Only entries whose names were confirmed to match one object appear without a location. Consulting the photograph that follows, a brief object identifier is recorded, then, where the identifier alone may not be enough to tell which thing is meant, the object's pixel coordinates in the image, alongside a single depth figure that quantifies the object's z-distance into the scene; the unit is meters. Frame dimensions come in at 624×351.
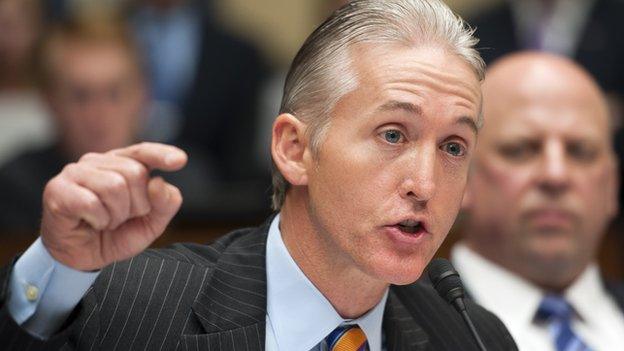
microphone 5.02
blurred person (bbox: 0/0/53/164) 11.19
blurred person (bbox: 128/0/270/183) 11.55
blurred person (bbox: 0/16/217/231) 9.79
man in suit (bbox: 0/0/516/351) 4.95
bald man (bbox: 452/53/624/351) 7.10
